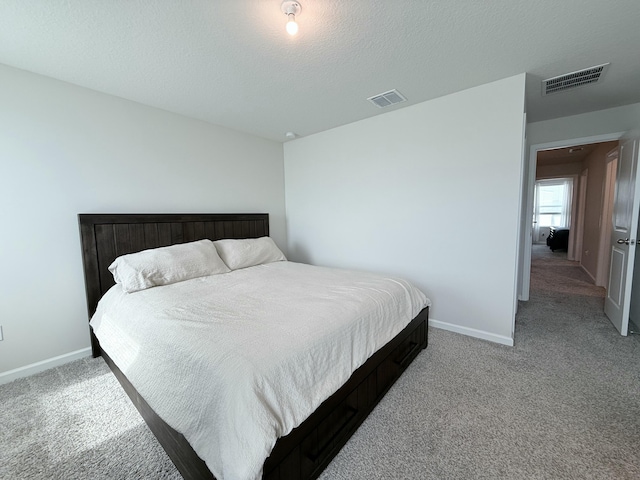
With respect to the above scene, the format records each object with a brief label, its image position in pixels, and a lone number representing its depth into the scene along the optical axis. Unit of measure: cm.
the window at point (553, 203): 843
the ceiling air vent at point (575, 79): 208
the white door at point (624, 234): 240
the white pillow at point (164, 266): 203
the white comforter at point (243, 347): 96
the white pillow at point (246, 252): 278
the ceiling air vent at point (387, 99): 244
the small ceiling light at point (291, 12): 136
